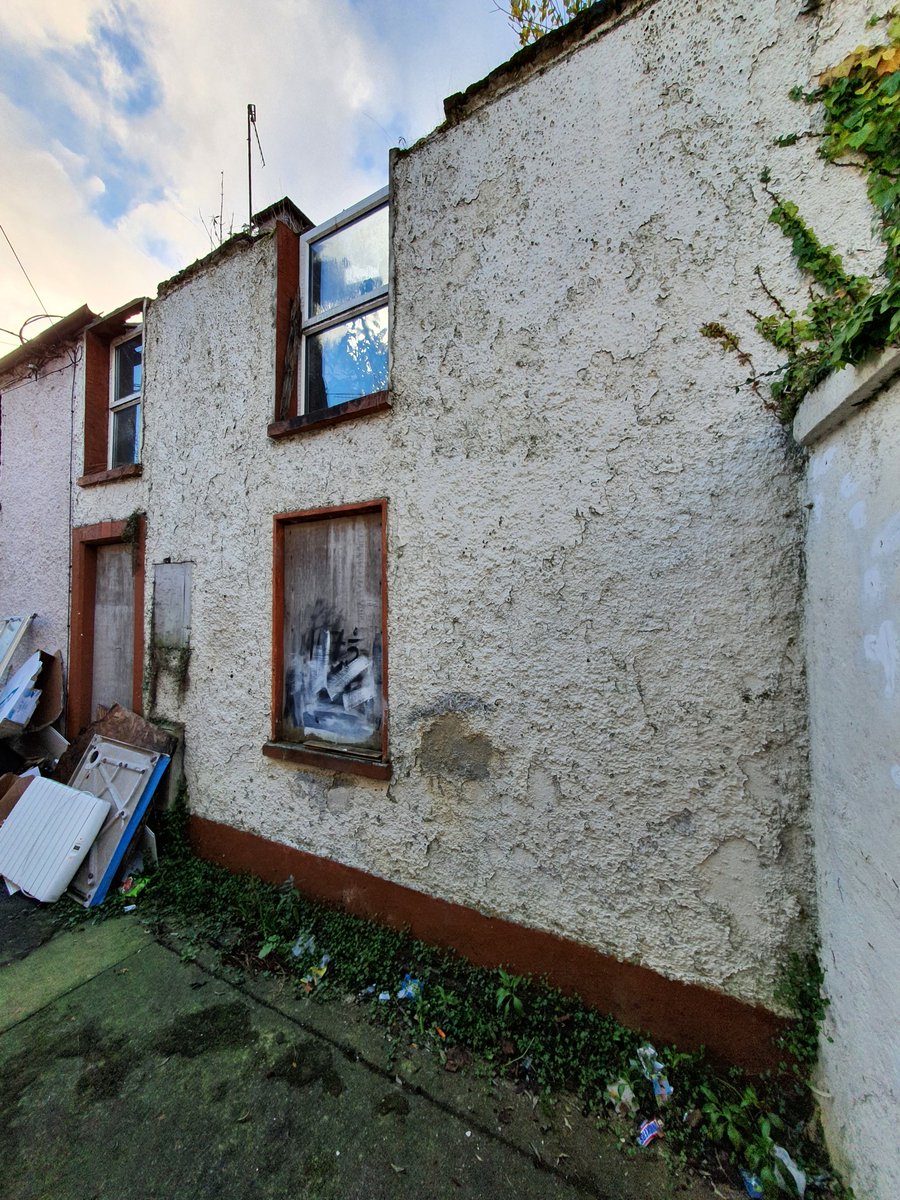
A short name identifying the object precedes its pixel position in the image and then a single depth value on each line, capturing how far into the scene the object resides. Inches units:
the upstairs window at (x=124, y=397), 193.9
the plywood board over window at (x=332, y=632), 118.6
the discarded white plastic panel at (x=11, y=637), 197.2
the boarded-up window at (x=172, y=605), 149.7
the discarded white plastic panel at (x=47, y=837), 129.4
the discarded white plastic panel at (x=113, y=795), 132.0
